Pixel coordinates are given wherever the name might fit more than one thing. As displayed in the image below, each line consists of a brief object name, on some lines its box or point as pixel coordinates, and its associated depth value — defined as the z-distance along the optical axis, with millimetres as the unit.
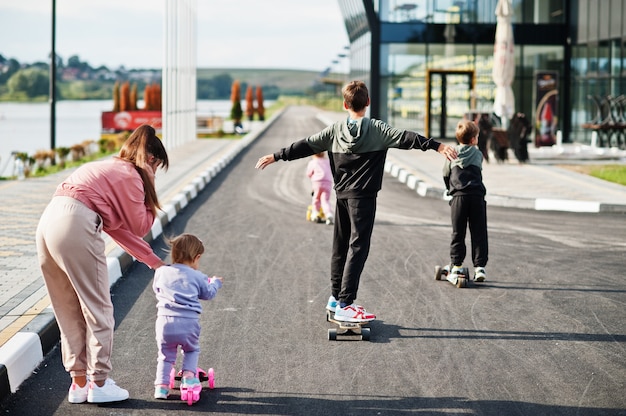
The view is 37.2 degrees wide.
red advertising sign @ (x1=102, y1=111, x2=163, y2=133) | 60375
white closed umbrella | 23938
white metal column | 27656
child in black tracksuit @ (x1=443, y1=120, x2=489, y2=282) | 8141
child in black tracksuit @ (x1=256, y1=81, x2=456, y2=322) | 6211
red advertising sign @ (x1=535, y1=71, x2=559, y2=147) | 26328
